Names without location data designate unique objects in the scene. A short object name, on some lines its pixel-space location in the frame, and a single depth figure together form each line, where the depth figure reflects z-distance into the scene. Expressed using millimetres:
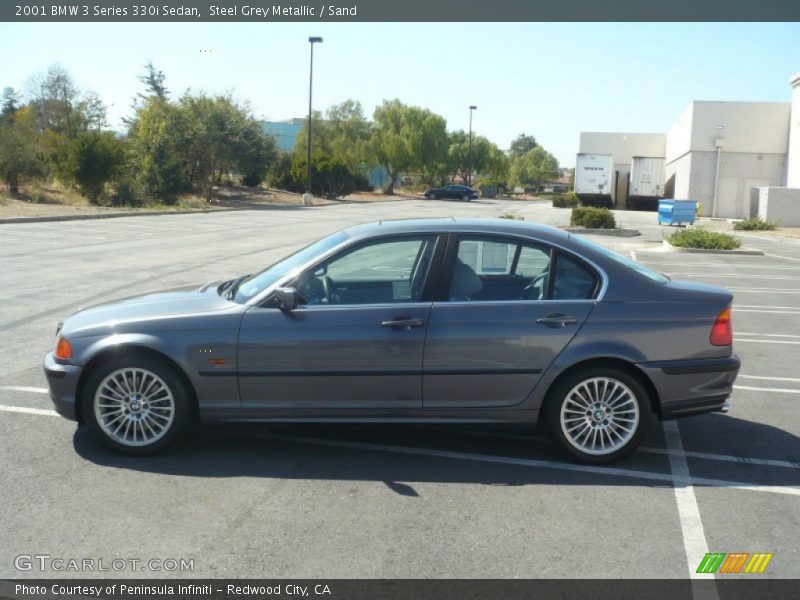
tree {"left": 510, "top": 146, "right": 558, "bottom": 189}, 125312
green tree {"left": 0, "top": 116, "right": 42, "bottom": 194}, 34656
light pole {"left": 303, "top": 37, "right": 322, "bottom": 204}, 48375
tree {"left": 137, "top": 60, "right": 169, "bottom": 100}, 71750
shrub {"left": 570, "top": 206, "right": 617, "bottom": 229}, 27938
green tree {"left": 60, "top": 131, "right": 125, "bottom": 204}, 36250
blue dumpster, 35062
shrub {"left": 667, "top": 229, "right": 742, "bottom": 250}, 22156
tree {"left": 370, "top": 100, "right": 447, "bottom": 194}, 74312
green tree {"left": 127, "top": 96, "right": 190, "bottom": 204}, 40781
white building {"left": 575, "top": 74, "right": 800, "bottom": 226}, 46969
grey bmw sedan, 5098
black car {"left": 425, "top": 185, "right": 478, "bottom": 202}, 68500
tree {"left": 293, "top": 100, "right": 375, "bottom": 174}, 73188
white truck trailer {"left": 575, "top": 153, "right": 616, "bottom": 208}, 51719
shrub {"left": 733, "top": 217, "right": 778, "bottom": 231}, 32812
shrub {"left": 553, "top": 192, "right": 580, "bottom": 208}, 58788
